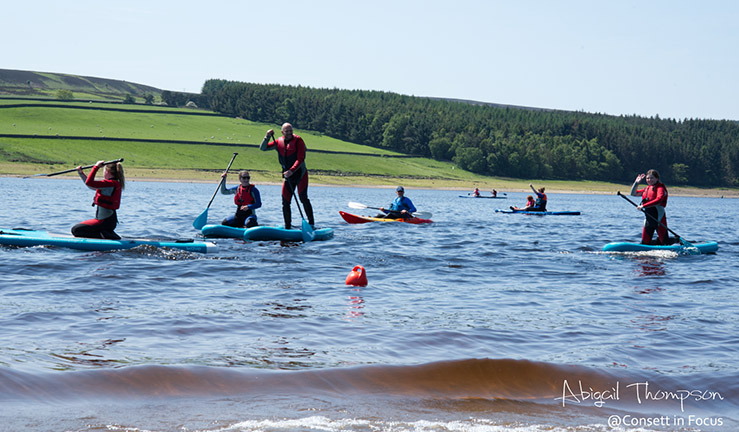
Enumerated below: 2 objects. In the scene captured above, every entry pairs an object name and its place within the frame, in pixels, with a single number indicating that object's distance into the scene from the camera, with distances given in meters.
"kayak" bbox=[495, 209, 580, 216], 39.76
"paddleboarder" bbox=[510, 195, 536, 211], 40.06
